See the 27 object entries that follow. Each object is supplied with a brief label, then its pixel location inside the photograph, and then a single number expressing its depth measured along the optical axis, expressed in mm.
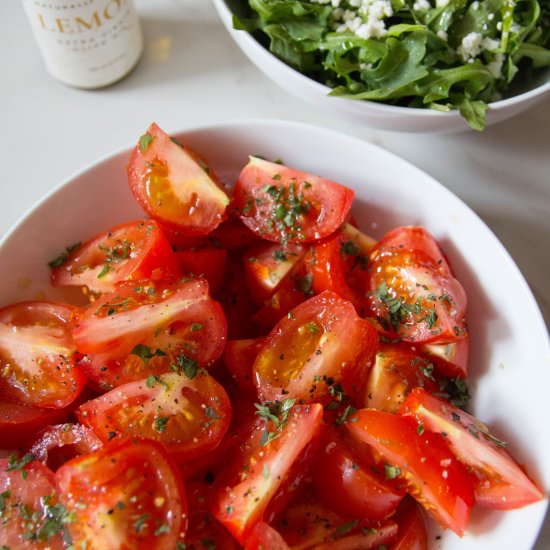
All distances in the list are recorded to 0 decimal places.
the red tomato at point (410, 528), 393
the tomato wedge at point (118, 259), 418
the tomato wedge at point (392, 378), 401
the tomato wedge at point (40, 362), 401
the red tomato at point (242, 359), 414
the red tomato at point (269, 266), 429
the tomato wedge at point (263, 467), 365
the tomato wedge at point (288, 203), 428
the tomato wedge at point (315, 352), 396
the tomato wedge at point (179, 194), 427
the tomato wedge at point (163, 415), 383
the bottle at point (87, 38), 471
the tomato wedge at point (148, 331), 393
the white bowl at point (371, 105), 452
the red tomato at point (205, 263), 431
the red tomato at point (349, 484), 380
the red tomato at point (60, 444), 392
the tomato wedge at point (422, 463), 374
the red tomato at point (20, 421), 399
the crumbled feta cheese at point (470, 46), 465
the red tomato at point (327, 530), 382
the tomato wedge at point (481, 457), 380
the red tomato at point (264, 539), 362
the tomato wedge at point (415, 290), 408
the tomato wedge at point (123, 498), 351
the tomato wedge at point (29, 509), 368
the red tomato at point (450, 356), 412
